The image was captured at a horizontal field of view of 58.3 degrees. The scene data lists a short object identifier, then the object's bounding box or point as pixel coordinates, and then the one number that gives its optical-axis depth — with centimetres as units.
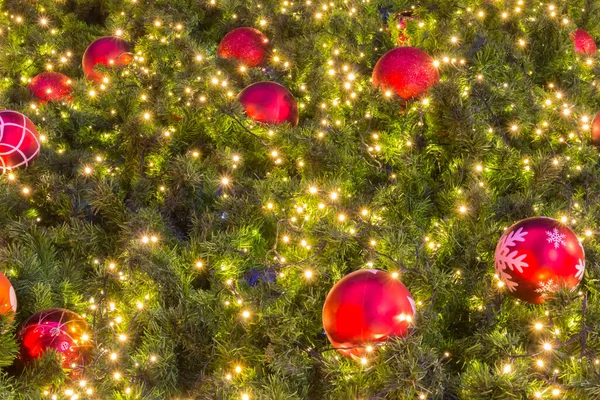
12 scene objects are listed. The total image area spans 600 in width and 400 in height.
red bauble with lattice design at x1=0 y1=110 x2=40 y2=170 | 185
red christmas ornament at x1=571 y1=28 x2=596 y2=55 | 245
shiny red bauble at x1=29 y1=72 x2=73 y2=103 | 236
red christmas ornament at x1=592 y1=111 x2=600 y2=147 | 197
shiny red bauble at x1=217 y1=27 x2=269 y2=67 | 239
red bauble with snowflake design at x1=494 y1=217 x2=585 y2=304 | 137
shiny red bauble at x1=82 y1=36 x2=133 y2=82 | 240
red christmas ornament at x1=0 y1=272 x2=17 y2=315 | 129
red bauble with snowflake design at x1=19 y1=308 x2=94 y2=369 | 132
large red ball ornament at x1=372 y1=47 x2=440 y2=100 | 198
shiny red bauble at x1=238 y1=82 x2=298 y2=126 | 195
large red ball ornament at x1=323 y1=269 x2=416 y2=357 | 128
